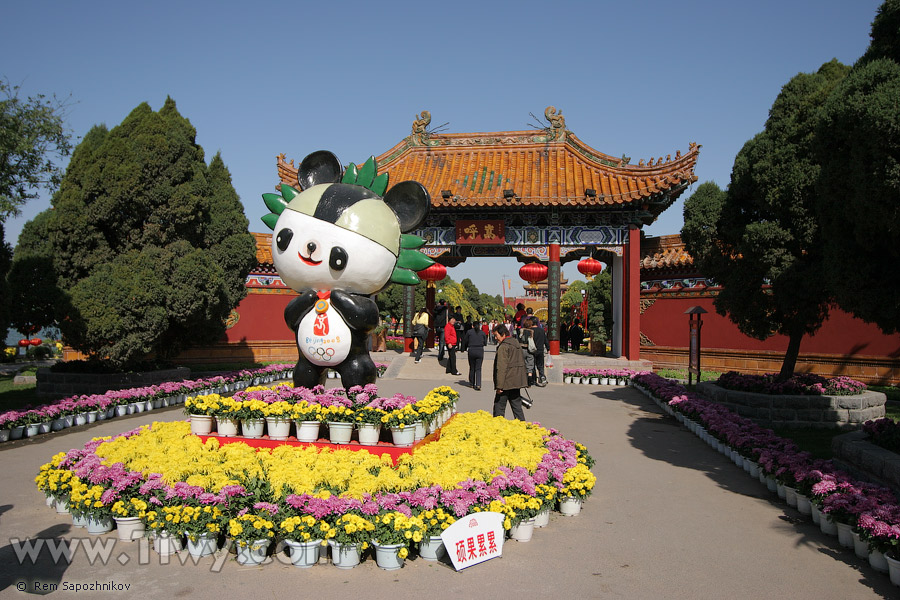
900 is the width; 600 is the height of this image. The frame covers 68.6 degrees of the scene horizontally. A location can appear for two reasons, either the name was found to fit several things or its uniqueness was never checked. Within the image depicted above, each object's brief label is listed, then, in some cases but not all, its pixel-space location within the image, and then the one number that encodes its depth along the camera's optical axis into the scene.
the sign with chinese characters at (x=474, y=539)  4.33
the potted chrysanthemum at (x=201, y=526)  4.48
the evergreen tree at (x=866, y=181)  5.44
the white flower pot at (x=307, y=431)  6.43
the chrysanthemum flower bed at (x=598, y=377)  15.95
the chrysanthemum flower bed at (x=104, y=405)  8.57
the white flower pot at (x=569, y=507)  5.59
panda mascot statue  6.84
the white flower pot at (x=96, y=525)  4.89
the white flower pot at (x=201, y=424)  6.74
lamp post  12.62
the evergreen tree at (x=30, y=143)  15.91
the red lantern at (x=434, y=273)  18.72
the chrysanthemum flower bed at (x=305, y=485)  4.48
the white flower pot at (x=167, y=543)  4.52
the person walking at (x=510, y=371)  8.38
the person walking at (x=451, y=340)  14.97
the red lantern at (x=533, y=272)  18.61
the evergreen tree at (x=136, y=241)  11.01
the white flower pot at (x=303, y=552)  4.33
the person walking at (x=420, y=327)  16.53
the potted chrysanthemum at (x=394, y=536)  4.32
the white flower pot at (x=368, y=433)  6.27
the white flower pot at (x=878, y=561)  4.34
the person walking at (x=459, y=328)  19.14
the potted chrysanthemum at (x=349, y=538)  4.33
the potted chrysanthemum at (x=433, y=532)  4.50
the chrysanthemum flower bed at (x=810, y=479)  4.43
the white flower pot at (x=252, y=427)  6.58
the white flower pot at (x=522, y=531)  4.92
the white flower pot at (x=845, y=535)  4.81
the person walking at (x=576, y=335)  25.23
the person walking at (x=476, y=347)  13.12
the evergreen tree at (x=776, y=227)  9.40
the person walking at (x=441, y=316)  17.73
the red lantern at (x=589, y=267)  17.97
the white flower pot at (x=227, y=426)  6.68
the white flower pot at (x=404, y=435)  6.22
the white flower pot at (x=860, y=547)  4.59
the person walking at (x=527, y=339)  13.14
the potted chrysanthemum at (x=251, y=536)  4.34
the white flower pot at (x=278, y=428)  6.53
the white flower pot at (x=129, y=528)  4.75
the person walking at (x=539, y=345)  13.88
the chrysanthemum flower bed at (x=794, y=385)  10.29
